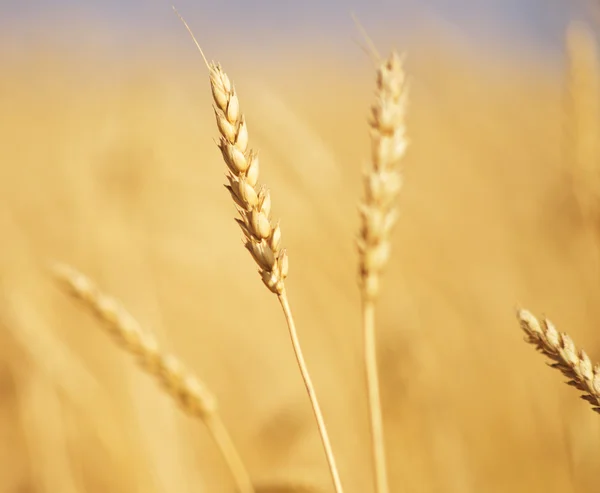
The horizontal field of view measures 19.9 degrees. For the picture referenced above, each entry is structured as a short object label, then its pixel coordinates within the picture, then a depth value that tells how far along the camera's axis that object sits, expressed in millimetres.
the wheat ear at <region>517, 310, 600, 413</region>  608
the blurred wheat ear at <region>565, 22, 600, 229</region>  1014
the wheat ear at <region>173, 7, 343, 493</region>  617
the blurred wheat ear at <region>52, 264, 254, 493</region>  734
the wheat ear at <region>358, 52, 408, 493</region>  662
